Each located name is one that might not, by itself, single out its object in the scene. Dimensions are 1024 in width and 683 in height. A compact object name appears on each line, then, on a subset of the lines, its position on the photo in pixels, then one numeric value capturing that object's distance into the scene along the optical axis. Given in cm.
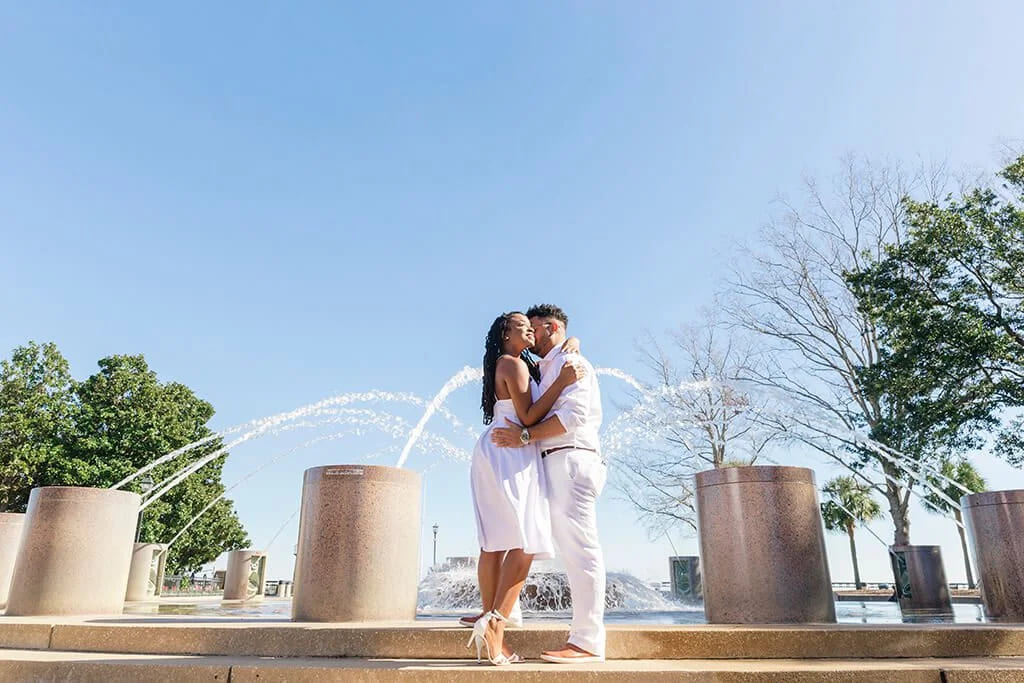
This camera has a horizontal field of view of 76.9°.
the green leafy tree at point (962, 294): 1803
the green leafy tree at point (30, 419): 3189
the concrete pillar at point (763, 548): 618
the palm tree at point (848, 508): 4456
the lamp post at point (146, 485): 1719
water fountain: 1188
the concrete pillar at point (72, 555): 723
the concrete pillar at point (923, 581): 1267
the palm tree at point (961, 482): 2404
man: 385
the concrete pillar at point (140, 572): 1639
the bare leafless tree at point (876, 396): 1884
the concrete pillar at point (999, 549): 734
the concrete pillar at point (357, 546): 595
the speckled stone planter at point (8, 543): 1168
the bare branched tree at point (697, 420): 2489
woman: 383
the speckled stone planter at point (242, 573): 1895
